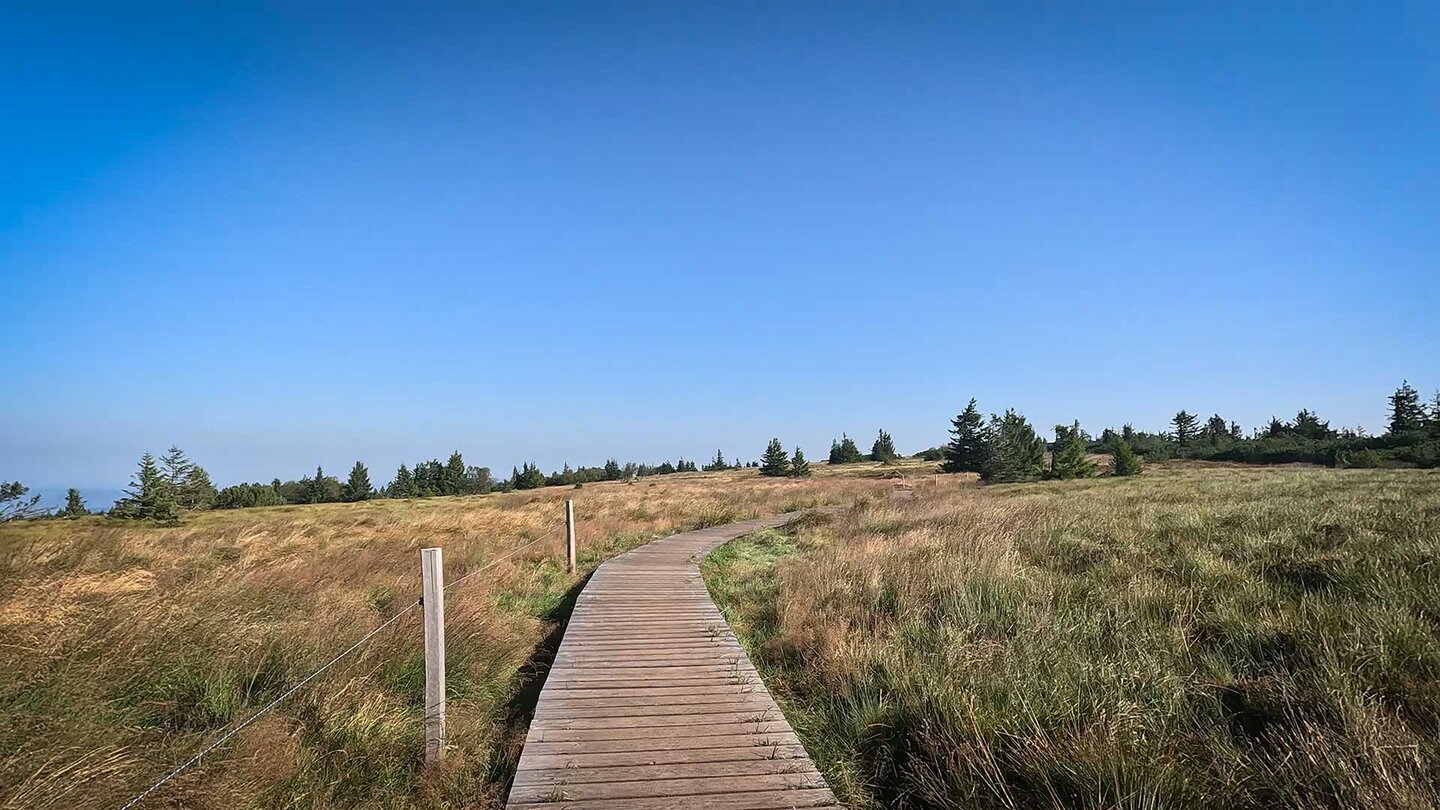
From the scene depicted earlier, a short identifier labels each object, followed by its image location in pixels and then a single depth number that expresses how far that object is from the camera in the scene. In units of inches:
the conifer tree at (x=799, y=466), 2573.8
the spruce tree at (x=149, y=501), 1155.3
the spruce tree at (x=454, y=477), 2886.3
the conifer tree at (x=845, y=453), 3732.8
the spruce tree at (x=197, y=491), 1859.1
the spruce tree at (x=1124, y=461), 1861.5
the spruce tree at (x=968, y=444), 2316.3
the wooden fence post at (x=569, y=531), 569.0
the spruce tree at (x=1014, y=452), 1918.1
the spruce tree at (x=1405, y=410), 2468.0
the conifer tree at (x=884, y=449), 3540.8
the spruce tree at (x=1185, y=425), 3596.2
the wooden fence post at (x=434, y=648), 196.4
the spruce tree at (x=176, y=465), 1657.2
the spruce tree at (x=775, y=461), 2697.6
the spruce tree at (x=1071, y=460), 1903.3
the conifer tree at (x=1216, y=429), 3339.3
